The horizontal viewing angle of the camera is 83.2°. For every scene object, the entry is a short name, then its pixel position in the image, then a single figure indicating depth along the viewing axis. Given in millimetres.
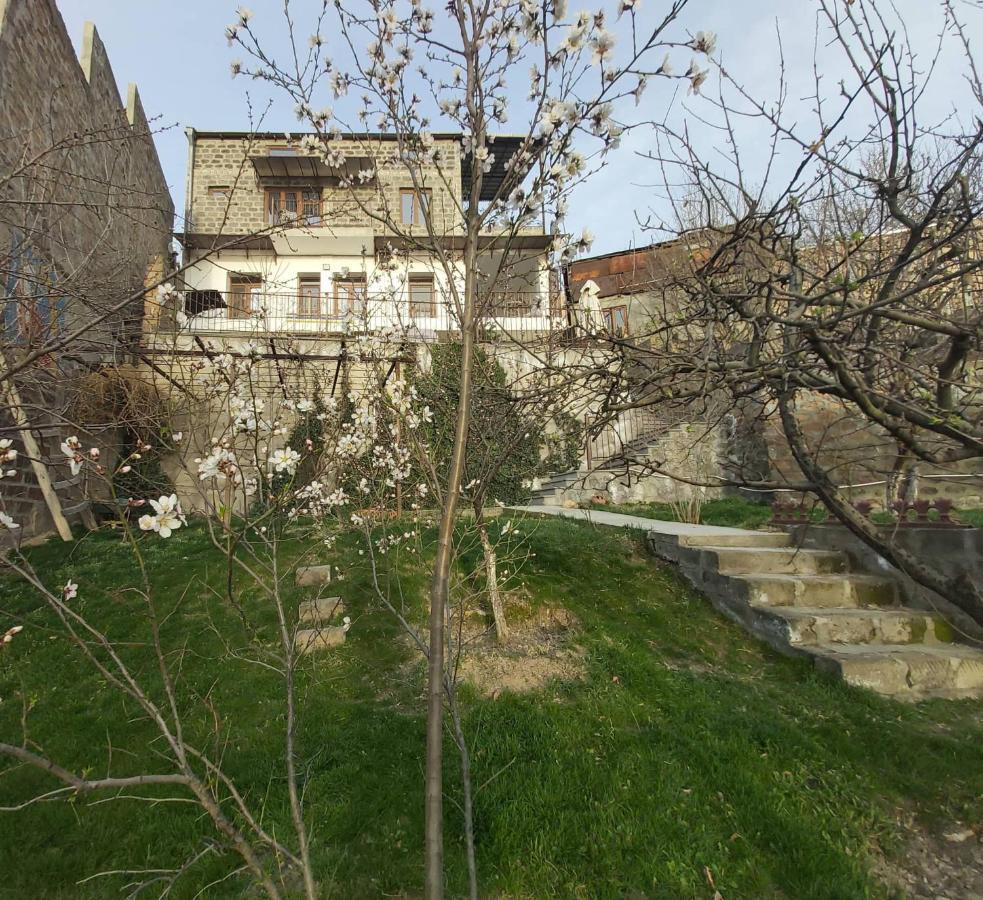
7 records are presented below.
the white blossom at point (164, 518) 1862
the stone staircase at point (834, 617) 3867
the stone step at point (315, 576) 5561
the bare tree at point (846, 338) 2182
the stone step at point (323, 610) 4695
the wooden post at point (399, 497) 5321
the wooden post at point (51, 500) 8695
